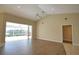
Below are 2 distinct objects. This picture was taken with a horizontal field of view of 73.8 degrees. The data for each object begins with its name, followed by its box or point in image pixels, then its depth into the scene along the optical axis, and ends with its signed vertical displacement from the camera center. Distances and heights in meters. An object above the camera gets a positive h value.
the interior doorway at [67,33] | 3.64 -0.33
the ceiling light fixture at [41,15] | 3.48 +0.93
